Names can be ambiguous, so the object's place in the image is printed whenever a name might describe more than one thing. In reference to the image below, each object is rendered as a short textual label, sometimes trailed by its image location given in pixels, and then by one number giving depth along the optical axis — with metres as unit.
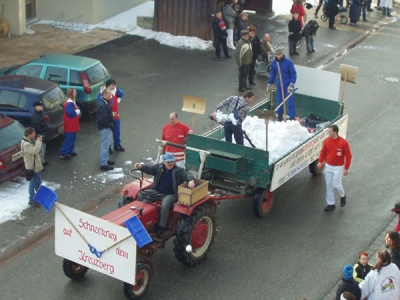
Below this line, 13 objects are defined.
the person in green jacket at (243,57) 20.12
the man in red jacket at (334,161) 13.18
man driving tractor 11.06
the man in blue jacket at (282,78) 15.62
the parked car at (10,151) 13.59
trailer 12.37
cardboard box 10.84
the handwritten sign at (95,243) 9.98
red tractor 10.52
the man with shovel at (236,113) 13.12
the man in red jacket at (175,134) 13.33
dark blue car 15.61
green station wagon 17.39
